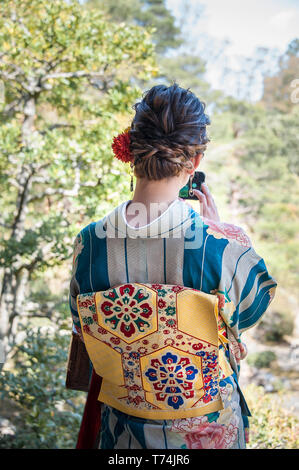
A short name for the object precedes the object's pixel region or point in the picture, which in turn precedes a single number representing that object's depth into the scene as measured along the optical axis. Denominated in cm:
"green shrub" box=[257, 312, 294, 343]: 770
